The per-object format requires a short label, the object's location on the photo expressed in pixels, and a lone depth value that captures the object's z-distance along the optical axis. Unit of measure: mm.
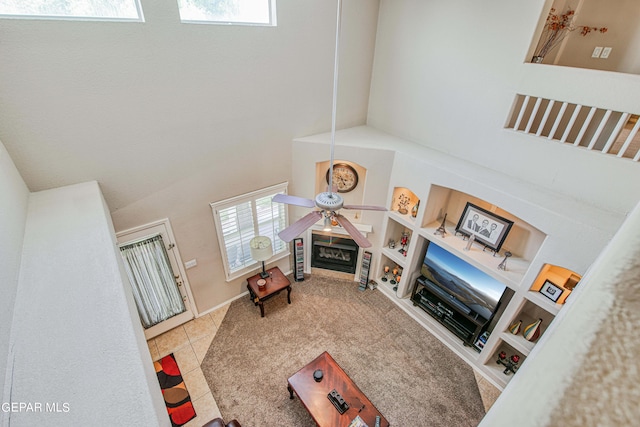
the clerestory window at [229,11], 3912
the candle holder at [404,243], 5877
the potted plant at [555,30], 3943
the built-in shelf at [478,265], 4301
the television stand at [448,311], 4949
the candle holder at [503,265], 4393
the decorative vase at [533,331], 4344
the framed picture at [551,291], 3879
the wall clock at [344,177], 5605
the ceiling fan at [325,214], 3162
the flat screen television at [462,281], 4648
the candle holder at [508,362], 4715
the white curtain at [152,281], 4637
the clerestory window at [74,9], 3045
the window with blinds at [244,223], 5211
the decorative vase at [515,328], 4504
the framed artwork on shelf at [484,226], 4379
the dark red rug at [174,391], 4332
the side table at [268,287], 5531
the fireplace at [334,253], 6223
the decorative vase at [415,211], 5254
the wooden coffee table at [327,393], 3980
